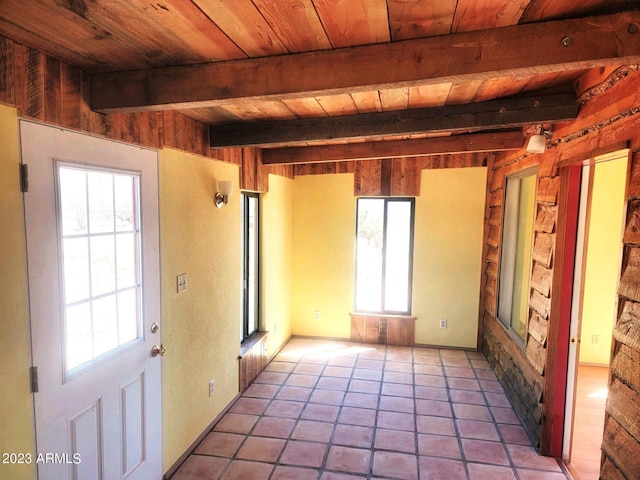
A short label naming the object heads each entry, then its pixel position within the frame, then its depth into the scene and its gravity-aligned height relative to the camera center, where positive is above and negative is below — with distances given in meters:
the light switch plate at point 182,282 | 2.58 -0.50
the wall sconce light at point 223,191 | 3.02 +0.16
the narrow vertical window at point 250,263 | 3.92 -0.55
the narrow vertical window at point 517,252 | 3.36 -0.36
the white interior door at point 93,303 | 1.62 -0.47
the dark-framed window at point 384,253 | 4.92 -0.53
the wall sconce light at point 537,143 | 2.65 +0.52
